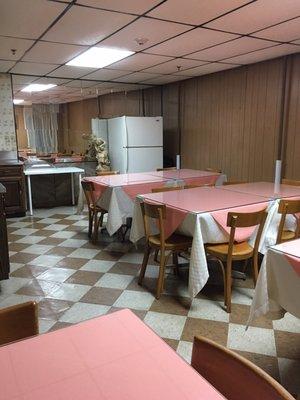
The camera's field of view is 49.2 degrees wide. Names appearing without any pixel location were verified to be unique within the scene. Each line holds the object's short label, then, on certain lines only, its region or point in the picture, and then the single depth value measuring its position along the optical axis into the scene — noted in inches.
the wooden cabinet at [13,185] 211.5
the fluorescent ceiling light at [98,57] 162.5
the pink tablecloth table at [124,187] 151.3
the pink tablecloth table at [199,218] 100.1
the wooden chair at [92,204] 163.3
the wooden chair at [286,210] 104.6
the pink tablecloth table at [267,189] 129.8
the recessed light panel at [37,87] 282.8
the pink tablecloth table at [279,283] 65.7
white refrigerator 262.2
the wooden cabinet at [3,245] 112.6
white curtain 426.0
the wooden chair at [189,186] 154.1
